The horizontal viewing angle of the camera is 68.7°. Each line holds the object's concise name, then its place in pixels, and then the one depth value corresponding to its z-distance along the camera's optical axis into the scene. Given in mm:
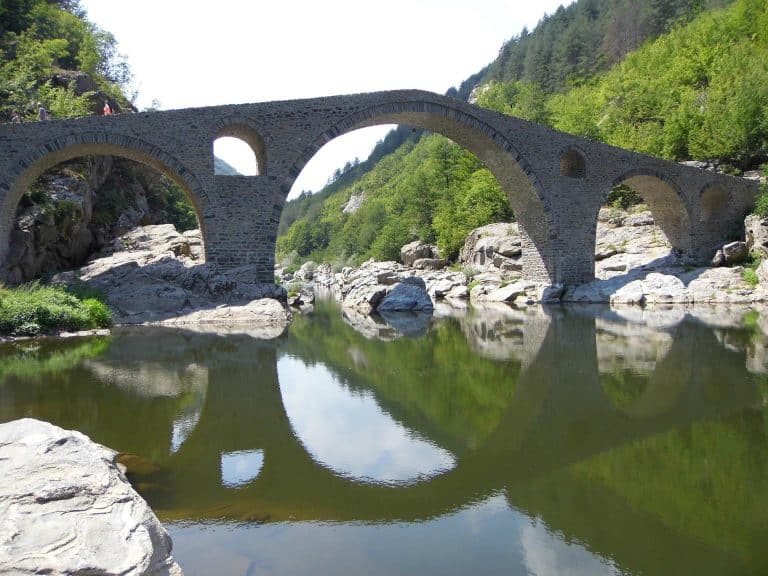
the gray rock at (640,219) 27672
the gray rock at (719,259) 23312
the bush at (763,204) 21547
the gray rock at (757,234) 21734
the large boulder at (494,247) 26484
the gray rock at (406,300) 19969
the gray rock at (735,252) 22906
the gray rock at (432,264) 35938
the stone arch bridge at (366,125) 15648
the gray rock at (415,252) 38344
